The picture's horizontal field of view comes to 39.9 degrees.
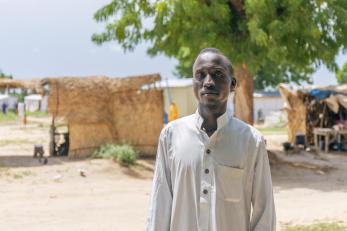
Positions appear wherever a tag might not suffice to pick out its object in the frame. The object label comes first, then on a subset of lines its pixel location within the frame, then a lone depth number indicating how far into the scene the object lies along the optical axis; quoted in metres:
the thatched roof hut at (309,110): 15.57
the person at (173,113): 17.91
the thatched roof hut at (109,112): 12.34
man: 2.00
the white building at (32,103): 47.09
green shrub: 11.19
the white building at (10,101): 44.53
